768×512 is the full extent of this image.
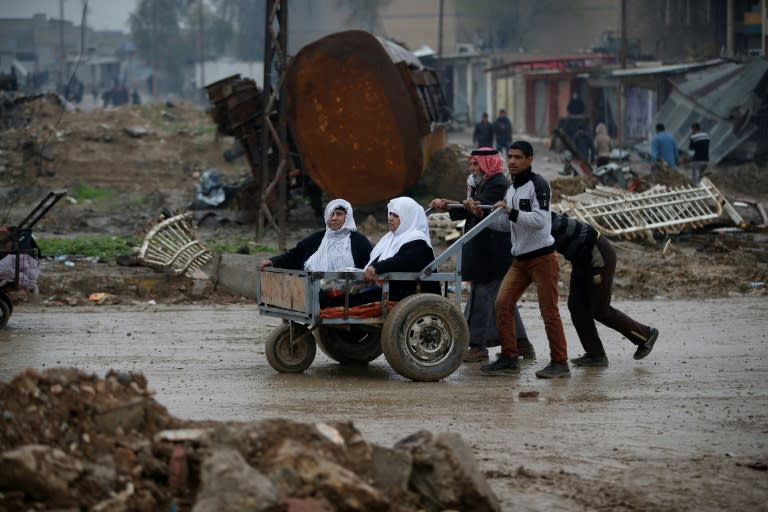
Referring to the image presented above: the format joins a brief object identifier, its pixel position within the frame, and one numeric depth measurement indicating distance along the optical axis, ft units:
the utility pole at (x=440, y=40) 185.12
